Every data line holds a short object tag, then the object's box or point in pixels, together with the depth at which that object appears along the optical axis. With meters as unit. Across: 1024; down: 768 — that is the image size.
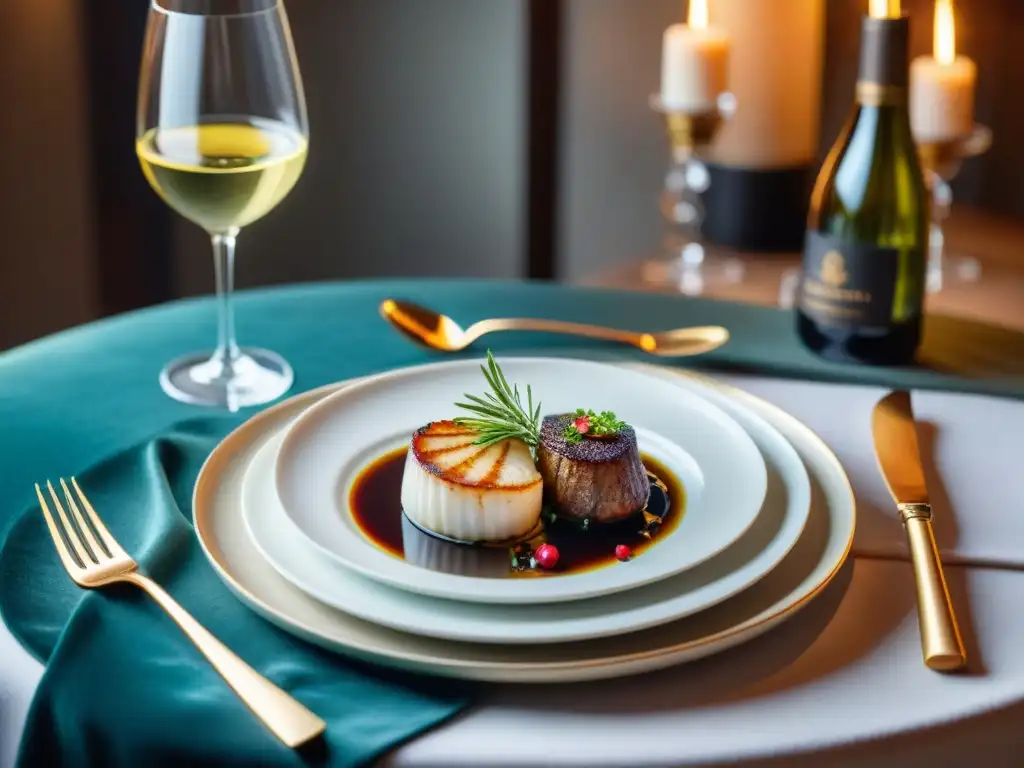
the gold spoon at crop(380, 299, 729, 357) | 1.18
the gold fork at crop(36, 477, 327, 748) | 0.64
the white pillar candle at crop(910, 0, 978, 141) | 1.79
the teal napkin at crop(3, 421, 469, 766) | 0.65
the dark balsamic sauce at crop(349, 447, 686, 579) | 0.78
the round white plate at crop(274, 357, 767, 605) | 0.72
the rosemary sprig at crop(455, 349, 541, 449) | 0.86
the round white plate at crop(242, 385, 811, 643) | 0.68
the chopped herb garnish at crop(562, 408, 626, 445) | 0.85
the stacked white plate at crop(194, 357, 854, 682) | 0.69
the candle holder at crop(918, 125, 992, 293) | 1.81
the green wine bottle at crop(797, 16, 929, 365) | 1.16
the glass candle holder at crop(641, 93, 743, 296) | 1.76
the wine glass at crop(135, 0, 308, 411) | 1.04
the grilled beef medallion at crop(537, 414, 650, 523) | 0.82
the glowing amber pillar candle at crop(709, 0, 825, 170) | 1.95
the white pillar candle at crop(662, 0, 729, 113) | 1.74
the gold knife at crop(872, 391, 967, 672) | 0.71
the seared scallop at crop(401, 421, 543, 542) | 0.79
